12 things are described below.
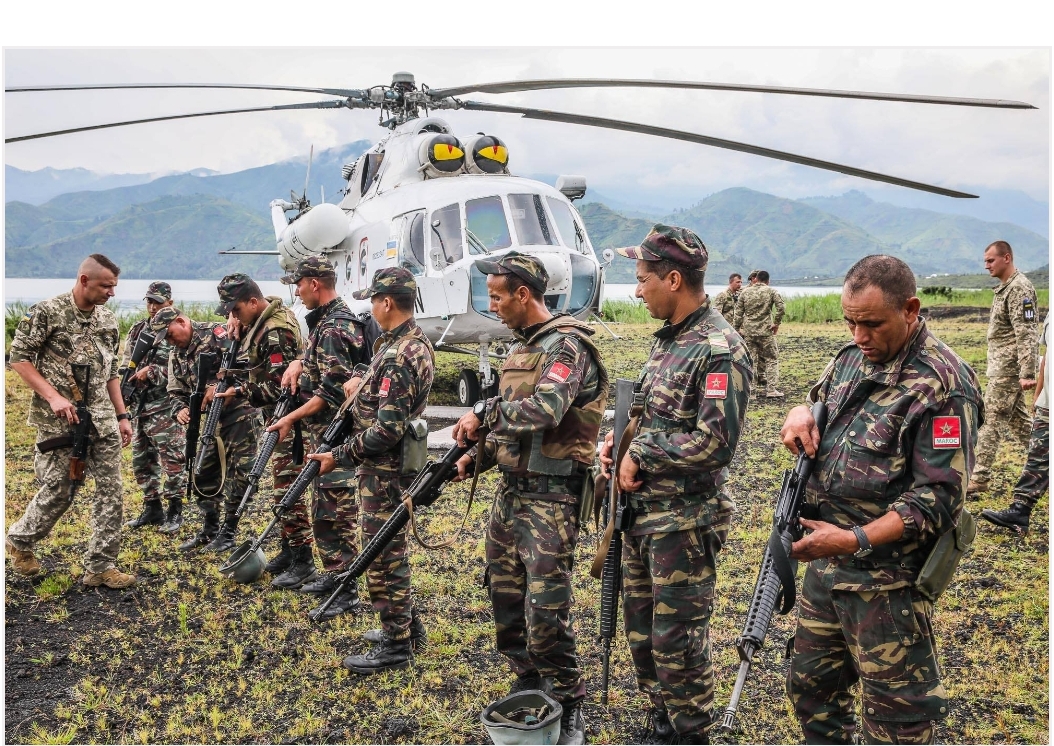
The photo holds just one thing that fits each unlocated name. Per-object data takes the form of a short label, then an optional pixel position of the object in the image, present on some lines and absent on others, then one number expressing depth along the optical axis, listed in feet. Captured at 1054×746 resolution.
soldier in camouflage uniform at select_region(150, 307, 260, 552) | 18.22
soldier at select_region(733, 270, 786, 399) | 37.19
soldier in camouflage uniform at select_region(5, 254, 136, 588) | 15.55
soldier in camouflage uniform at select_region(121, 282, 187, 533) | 20.51
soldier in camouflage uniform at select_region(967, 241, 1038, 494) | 19.74
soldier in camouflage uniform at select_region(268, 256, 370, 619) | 15.31
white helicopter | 28.84
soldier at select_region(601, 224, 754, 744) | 8.94
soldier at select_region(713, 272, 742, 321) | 40.50
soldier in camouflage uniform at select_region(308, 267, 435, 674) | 12.63
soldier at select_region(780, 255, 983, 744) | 7.25
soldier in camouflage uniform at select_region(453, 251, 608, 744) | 10.05
